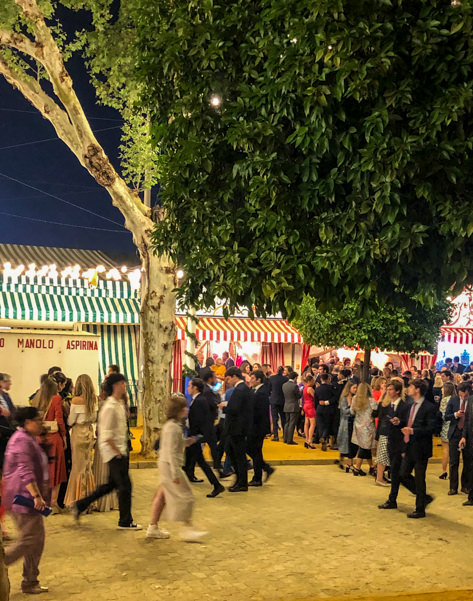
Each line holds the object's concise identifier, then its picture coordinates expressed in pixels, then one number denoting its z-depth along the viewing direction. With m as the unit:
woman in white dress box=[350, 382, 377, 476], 14.23
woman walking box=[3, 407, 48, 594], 7.08
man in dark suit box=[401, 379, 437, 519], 10.98
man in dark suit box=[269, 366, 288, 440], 19.20
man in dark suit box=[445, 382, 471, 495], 13.18
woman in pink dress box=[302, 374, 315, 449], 18.02
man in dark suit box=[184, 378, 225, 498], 12.79
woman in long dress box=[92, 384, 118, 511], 10.86
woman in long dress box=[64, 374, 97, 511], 10.43
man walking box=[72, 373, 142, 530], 9.32
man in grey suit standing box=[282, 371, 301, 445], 18.58
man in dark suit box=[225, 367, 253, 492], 12.57
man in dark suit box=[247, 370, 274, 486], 13.37
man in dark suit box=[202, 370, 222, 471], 13.04
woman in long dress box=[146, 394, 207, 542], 8.89
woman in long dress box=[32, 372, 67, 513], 10.13
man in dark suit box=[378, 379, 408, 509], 11.48
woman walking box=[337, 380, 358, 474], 15.42
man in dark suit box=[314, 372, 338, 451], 17.81
